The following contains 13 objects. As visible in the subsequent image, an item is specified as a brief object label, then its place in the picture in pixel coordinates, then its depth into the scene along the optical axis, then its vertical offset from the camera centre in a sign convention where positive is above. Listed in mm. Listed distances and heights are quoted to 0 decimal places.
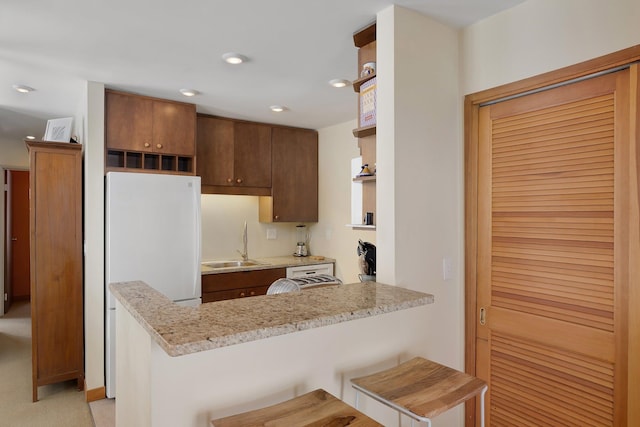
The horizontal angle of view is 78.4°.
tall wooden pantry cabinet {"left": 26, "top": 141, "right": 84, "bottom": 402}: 2992 -396
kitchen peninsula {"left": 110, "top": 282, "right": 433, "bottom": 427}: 1148 -475
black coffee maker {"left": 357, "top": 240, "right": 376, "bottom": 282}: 2084 -267
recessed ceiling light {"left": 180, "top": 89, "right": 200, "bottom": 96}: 3143 +963
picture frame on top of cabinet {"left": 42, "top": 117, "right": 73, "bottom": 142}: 3240 +668
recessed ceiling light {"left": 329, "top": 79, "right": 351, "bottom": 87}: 2932 +971
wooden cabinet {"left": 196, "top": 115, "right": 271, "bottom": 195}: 3920 +573
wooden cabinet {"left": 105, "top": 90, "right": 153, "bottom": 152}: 3123 +726
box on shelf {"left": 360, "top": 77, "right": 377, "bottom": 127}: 2018 +567
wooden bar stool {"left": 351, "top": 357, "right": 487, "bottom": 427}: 1239 -613
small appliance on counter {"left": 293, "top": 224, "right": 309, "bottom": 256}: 4840 -316
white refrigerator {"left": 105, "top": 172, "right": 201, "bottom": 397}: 2953 -204
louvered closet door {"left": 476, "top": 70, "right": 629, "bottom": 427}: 1620 -200
